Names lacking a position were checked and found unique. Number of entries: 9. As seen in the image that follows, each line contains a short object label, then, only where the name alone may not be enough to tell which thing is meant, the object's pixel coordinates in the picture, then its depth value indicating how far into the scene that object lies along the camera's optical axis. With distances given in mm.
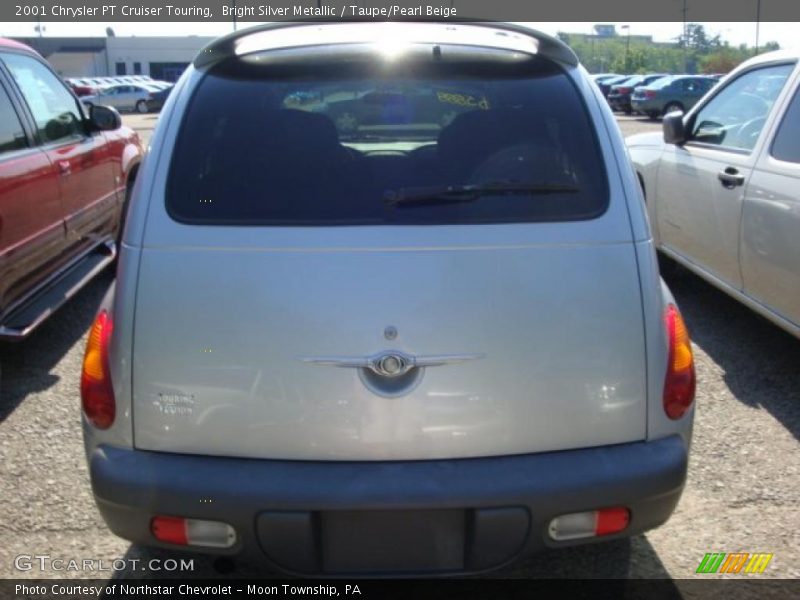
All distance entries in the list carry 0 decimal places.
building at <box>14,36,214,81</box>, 74438
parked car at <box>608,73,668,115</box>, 34781
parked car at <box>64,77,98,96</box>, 40188
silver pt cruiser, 2254
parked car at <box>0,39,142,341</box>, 4672
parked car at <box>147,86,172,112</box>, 41875
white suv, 4395
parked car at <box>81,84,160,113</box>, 41875
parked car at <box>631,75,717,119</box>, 29766
